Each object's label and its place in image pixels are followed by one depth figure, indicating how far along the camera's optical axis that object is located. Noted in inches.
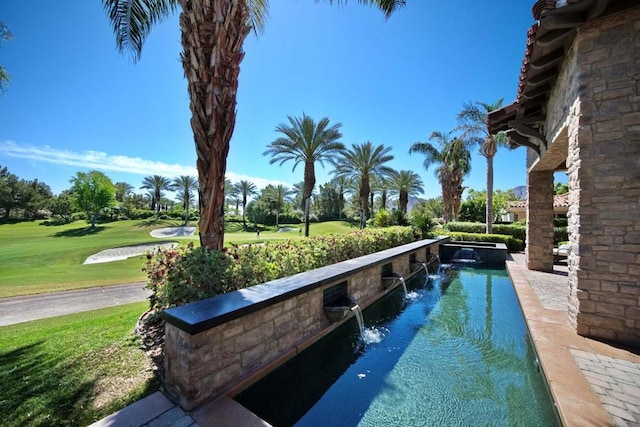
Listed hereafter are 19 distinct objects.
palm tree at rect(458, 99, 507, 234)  670.5
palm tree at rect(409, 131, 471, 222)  901.8
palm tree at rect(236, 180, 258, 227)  1827.0
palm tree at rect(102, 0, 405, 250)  166.2
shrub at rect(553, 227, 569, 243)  673.1
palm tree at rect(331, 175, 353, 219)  1741.6
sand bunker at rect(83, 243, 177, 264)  662.5
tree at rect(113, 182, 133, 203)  2240.4
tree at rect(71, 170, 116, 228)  1334.9
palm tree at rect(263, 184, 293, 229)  1777.8
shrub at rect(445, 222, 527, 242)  672.4
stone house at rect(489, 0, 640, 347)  137.7
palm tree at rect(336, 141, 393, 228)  940.6
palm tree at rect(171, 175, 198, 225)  1638.8
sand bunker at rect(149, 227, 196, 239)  1219.9
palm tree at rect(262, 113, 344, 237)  703.7
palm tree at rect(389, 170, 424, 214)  1227.9
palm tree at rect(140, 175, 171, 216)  1870.1
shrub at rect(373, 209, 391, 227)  672.4
